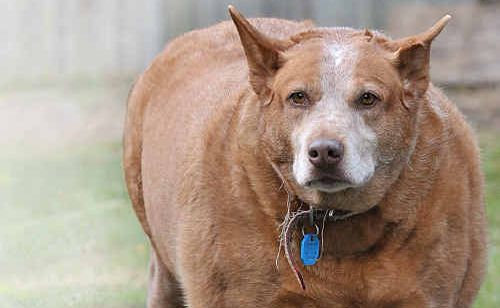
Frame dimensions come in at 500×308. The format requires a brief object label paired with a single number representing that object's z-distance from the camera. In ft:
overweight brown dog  33.68
